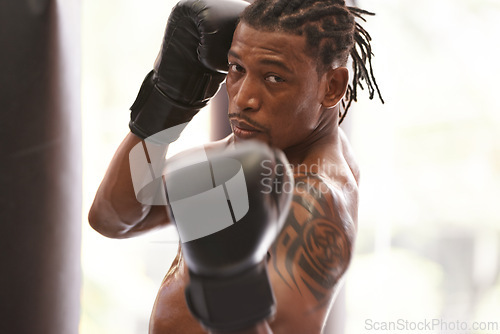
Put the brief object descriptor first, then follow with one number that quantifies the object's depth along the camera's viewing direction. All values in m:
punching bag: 2.19
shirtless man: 1.66
